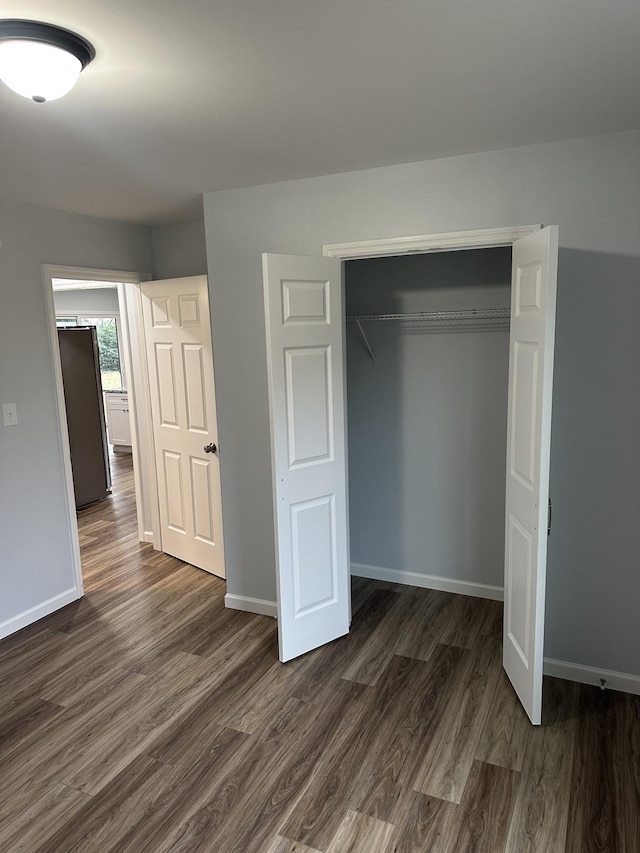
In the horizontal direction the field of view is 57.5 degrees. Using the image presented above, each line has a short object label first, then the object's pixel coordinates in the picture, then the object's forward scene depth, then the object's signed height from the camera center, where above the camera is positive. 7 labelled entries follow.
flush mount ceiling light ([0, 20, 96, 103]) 1.43 +0.74
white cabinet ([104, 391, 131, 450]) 7.97 -0.96
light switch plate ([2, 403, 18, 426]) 3.37 -0.35
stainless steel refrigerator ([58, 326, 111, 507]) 5.74 -0.61
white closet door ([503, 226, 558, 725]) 2.23 -0.49
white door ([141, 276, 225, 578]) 3.92 -0.47
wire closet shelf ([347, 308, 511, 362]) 3.42 +0.12
